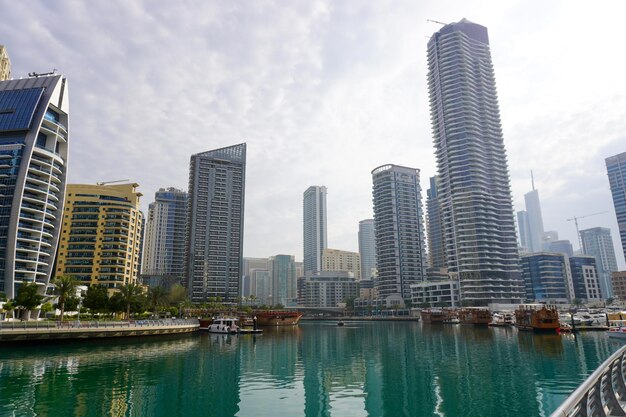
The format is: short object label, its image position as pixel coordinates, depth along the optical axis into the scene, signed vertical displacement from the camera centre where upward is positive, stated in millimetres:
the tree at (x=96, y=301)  99438 +655
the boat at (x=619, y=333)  80844 -7974
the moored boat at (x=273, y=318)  156250 -6825
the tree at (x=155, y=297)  119625 +1547
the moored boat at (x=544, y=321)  100438 -6484
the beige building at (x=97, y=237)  157500 +25659
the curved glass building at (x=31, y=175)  111938 +37101
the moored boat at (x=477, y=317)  142625 -7503
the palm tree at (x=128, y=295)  104562 +1961
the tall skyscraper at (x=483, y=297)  196625 -809
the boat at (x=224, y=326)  107488 -6700
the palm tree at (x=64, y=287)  88500 +3657
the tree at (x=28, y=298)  83125 +1381
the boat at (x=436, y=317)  168375 -8262
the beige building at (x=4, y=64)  167250 +98649
